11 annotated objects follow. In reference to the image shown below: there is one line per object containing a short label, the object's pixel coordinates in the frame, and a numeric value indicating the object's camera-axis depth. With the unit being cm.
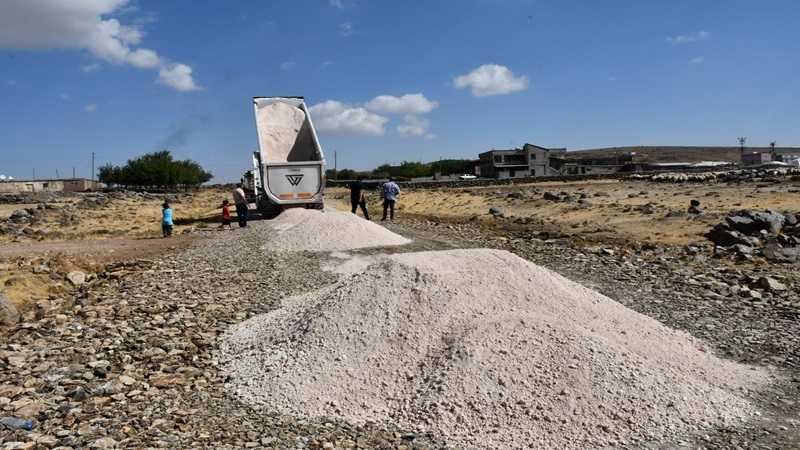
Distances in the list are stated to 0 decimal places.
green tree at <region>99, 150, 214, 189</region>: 6900
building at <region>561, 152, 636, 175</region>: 7644
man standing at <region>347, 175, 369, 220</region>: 1973
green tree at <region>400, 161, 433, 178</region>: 8619
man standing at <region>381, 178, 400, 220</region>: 1909
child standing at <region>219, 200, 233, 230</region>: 1806
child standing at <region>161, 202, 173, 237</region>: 1570
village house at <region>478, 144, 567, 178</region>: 7306
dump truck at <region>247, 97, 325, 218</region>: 1869
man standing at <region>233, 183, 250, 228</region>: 1756
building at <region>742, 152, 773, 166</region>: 8056
